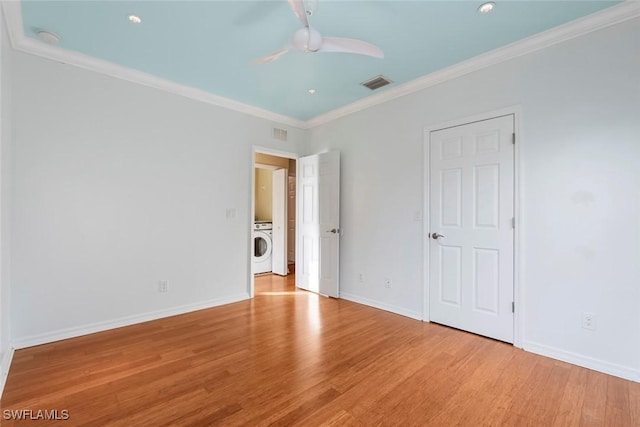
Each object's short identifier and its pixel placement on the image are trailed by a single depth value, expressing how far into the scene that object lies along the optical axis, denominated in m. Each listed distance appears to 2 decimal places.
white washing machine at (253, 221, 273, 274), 5.50
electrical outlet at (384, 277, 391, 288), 3.49
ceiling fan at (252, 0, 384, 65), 1.80
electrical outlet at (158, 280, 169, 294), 3.24
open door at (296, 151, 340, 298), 4.06
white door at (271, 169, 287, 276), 5.52
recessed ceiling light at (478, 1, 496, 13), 2.03
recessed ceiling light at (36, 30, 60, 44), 2.35
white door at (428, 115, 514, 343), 2.60
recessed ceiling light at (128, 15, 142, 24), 2.18
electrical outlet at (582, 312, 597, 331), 2.16
